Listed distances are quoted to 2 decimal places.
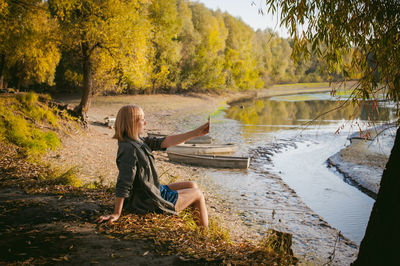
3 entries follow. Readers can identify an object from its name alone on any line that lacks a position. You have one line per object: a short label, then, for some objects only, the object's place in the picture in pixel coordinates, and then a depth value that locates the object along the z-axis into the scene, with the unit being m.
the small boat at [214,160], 14.30
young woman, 3.79
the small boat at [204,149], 16.14
